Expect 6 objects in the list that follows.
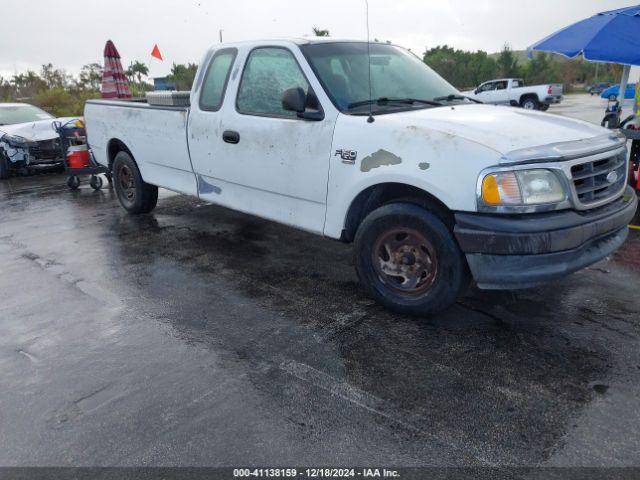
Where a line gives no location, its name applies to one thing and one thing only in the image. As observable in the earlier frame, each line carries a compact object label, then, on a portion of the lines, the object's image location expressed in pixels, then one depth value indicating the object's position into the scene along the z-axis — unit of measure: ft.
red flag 39.23
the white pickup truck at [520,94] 87.92
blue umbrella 22.50
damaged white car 34.40
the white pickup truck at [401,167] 10.22
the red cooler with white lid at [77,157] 28.17
